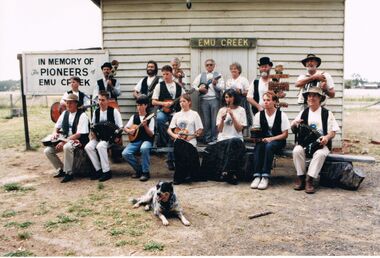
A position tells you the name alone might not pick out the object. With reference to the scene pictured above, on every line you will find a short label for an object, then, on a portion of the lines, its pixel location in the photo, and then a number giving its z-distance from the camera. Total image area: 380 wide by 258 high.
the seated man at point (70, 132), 7.42
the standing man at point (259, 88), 7.73
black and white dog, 5.09
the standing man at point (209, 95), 8.56
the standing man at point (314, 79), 7.11
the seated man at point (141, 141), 7.38
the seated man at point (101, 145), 7.39
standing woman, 8.13
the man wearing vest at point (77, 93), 8.45
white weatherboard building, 9.48
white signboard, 9.51
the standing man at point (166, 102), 8.08
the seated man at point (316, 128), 6.55
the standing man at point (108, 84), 8.89
